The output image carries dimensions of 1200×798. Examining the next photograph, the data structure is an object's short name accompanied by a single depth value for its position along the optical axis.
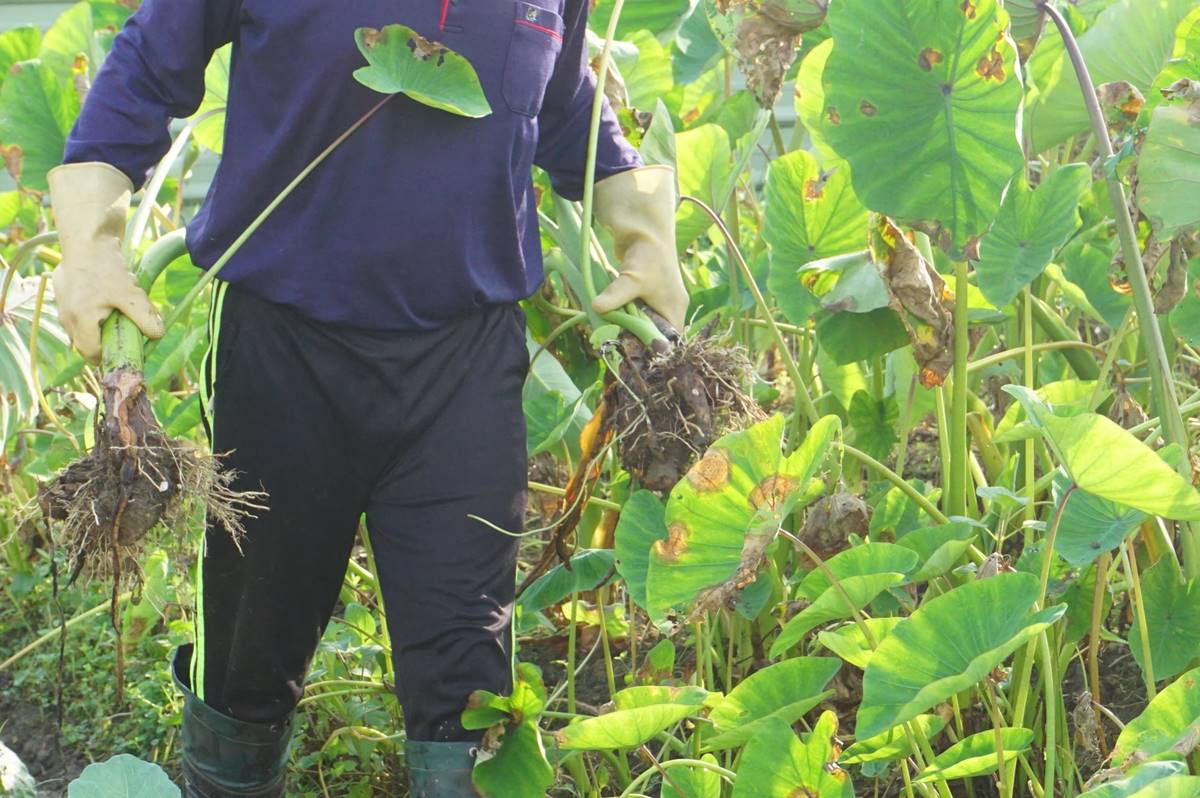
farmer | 4.14
